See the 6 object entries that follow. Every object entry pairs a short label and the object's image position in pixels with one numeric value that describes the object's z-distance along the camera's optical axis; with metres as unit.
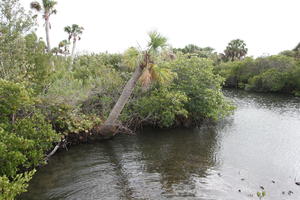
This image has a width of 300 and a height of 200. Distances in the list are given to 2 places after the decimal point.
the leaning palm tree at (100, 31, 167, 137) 11.69
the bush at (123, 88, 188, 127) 14.75
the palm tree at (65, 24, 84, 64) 33.03
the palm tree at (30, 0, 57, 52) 27.17
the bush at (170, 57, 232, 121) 16.06
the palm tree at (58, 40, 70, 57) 29.95
